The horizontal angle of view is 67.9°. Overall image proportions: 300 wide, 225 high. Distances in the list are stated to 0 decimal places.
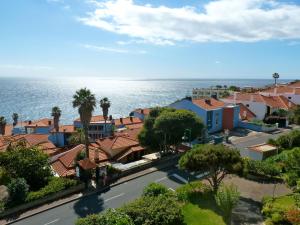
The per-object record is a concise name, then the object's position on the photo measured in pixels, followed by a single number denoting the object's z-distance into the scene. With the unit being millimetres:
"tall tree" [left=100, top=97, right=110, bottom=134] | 51479
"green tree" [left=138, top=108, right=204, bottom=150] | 30091
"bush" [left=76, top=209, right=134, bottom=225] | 14895
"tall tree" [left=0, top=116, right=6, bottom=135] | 57650
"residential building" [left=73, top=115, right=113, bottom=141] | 54133
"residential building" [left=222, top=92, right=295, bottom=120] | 48650
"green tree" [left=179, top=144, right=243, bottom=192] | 19800
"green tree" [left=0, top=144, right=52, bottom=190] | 23934
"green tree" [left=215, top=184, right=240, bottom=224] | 15851
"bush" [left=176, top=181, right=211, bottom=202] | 20286
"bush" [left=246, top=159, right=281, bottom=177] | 23694
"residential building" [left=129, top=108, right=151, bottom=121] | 62423
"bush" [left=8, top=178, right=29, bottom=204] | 21105
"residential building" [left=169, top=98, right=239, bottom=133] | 41209
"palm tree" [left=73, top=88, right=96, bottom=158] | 30093
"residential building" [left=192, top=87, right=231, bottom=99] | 92001
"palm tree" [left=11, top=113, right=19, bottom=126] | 67327
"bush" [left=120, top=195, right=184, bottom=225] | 15970
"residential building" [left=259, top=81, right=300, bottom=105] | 57093
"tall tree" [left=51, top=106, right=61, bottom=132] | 52610
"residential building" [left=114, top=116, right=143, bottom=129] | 55308
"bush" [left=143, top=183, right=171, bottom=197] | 19466
